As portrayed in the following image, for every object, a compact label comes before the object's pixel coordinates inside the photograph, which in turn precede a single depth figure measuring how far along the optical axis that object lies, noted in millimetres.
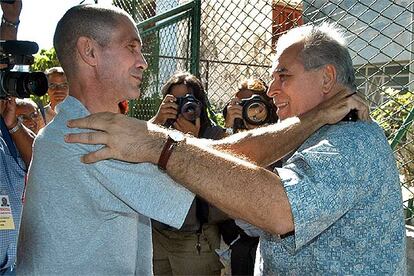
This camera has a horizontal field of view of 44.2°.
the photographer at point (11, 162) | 2332
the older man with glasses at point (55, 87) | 4215
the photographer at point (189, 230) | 3320
